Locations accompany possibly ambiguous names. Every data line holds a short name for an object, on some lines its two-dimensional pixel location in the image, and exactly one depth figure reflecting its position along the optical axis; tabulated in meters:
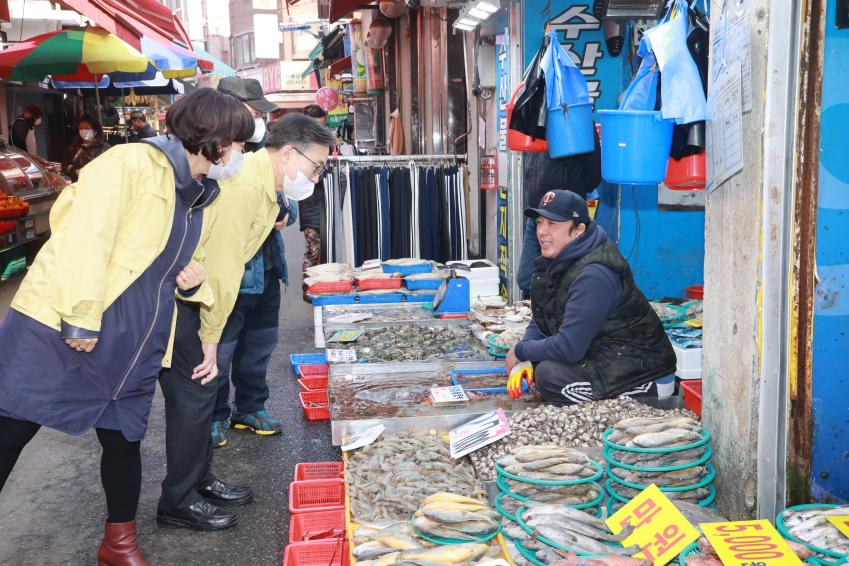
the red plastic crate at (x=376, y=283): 7.89
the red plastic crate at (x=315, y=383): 6.44
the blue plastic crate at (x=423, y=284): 7.91
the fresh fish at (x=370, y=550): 3.04
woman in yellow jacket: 3.07
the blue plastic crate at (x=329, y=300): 7.61
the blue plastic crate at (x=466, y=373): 5.25
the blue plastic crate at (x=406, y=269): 8.27
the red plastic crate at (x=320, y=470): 4.49
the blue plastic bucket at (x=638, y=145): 3.89
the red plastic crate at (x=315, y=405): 6.18
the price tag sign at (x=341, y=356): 5.74
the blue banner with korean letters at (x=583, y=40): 7.70
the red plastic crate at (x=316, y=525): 3.82
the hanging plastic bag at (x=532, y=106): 5.51
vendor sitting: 4.52
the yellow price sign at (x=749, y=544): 2.77
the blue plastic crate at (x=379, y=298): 7.67
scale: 7.12
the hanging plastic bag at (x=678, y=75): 3.65
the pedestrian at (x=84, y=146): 14.55
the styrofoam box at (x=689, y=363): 5.21
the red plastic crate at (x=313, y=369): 6.59
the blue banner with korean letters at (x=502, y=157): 8.40
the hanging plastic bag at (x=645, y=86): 3.91
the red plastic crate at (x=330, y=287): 7.75
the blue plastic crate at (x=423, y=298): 7.75
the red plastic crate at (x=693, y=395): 4.39
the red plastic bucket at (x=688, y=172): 3.83
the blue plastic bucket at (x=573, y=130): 5.32
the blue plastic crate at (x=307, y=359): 6.94
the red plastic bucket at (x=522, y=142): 5.75
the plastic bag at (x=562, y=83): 5.30
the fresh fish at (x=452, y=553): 2.88
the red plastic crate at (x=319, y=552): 3.51
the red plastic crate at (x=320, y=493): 4.21
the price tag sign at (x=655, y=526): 2.89
